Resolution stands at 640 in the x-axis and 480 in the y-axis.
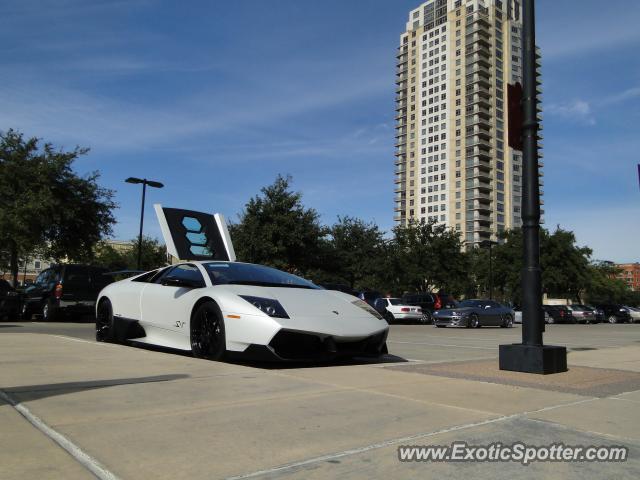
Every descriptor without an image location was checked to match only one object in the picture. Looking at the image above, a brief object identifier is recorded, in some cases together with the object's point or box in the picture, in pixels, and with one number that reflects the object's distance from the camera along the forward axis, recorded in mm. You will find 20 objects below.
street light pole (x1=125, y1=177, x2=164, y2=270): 26244
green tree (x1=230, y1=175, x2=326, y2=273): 33500
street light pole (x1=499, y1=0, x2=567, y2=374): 6535
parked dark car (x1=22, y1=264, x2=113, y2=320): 16875
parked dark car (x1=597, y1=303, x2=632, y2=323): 43594
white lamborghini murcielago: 6098
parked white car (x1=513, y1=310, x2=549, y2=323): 34447
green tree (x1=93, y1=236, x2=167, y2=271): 53875
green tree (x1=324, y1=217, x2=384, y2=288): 45031
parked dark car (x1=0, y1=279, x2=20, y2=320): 17062
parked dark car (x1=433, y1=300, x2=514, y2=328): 24453
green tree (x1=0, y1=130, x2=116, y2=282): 23672
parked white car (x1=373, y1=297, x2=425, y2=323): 26922
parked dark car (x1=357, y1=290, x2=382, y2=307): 27525
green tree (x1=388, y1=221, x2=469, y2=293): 44406
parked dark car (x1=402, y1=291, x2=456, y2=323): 29781
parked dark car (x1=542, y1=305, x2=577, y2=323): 36938
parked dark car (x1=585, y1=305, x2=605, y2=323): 39081
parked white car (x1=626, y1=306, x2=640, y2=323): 44831
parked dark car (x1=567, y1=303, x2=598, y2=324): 37438
